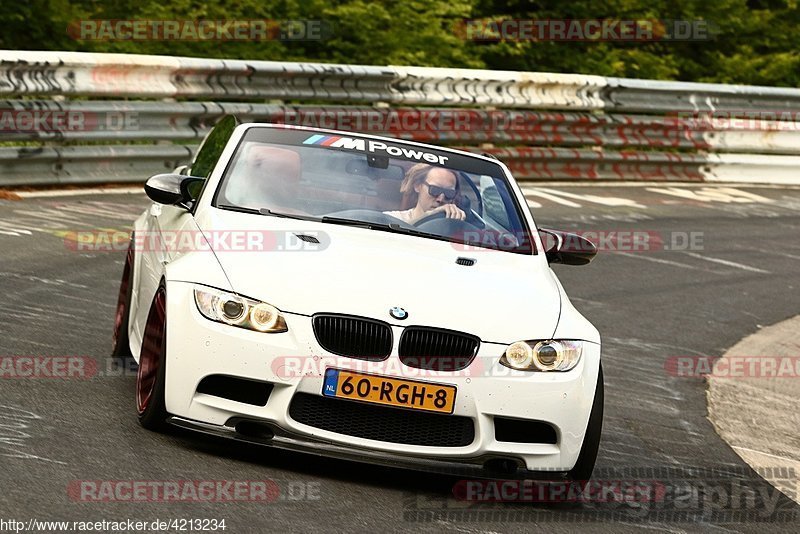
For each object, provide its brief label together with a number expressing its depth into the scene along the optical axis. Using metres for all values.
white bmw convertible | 11.80
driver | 14.75
